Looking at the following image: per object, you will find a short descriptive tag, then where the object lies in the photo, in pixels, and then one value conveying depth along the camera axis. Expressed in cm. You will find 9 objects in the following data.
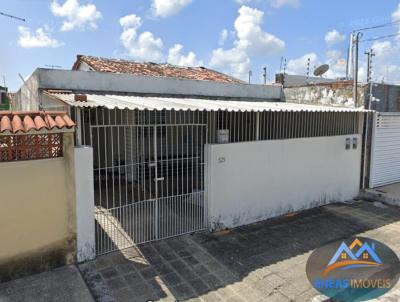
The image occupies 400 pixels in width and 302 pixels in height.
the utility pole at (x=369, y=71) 1141
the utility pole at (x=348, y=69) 1303
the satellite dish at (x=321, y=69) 1559
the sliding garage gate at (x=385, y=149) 1216
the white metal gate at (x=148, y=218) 749
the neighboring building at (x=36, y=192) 557
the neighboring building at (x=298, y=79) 1841
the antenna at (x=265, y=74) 1967
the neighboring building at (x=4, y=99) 2320
